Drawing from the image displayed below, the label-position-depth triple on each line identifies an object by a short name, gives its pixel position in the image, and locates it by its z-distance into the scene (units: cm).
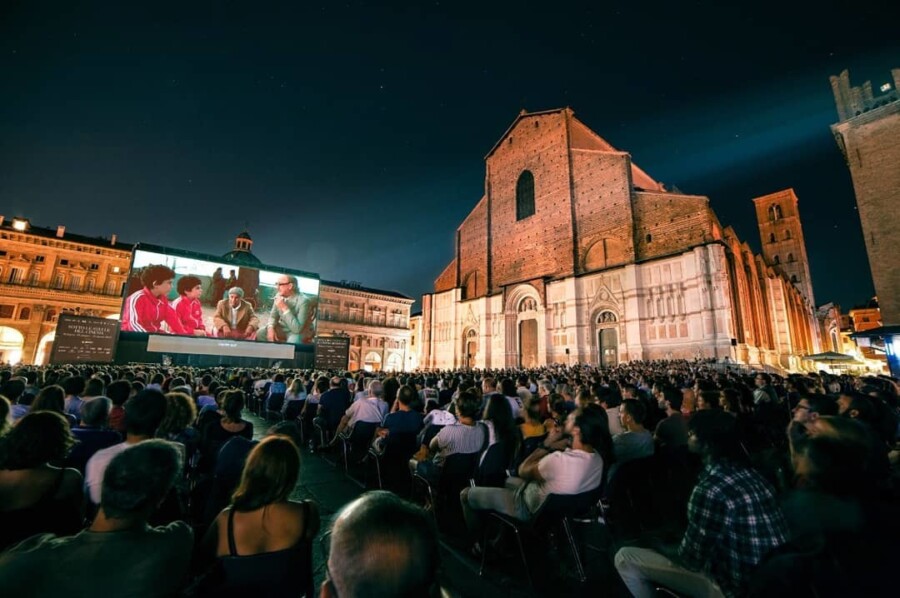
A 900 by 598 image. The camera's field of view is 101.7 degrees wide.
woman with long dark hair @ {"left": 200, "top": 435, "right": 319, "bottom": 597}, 158
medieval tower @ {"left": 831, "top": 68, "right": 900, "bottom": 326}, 1761
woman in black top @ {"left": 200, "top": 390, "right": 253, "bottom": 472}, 338
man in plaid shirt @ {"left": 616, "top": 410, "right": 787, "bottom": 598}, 179
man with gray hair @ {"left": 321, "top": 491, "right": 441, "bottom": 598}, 84
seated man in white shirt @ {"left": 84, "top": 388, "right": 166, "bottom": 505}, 274
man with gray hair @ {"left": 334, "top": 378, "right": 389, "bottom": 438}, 547
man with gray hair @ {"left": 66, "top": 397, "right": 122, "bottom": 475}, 300
